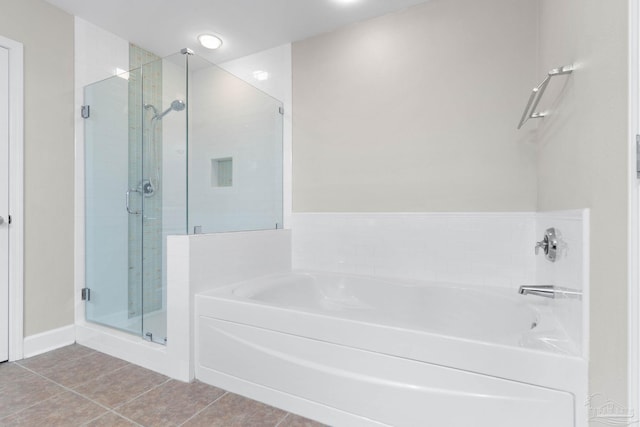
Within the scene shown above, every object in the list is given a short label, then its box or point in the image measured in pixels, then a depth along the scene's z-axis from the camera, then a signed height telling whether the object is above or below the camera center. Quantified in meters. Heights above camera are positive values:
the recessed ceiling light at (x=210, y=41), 2.66 +1.48
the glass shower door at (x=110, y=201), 2.32 +0.08
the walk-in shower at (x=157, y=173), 2.03 +0.28
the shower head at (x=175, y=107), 2.03 +0.69
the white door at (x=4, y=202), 1.96 +0.06
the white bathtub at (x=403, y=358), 1.06 -0.62
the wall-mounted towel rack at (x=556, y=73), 1.25 +0.57
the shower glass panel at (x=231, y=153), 2.05 +0.44
